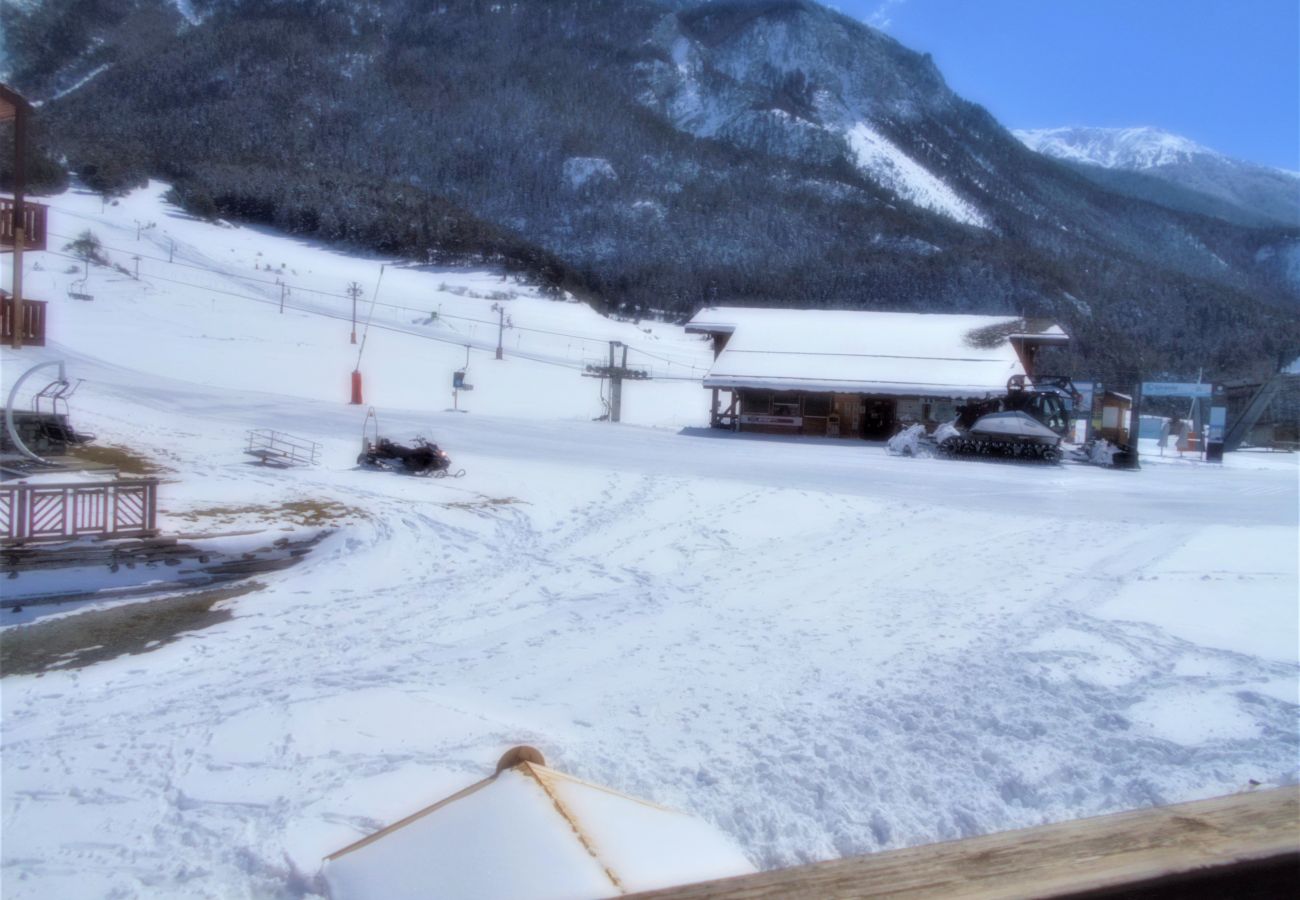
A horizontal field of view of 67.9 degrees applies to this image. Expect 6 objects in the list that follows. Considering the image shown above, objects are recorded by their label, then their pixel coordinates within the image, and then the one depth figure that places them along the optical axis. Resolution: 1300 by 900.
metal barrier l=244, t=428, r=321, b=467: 19.17
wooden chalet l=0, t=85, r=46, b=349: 15.05
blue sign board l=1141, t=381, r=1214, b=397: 33.06
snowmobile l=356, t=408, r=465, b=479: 18.38
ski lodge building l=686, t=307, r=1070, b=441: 35.94
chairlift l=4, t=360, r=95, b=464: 16.85
